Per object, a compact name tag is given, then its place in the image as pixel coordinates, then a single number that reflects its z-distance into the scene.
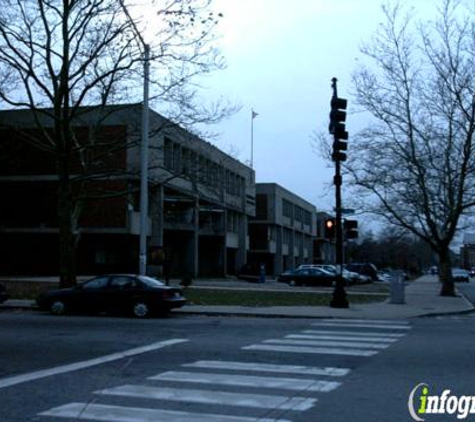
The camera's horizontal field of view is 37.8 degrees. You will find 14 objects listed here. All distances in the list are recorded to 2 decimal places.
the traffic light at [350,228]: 23.89
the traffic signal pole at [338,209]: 23.34
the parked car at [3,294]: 23.55
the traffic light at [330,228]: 23.94
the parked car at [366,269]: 69.06
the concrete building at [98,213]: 50.59
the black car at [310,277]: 47.94
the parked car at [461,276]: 76.38
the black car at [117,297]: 20.91
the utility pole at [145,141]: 25.34
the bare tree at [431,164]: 32.91
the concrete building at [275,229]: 92.62
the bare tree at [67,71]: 26.61
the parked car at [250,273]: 61.22
